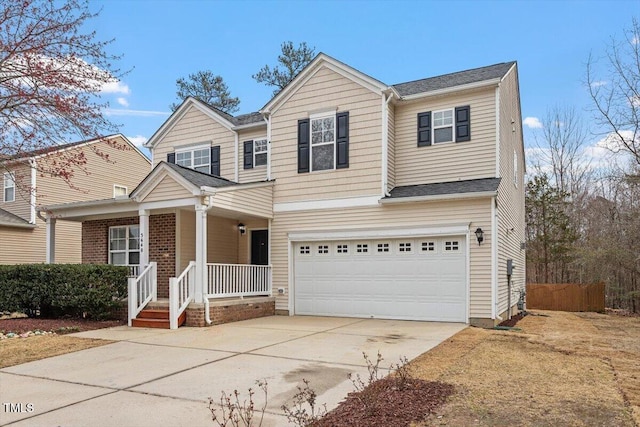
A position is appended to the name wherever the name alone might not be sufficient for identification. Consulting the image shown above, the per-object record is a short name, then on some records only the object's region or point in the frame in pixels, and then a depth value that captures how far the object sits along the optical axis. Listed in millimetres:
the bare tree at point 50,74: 9117
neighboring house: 19500
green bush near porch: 11664
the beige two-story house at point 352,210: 11445
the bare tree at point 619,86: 16031
